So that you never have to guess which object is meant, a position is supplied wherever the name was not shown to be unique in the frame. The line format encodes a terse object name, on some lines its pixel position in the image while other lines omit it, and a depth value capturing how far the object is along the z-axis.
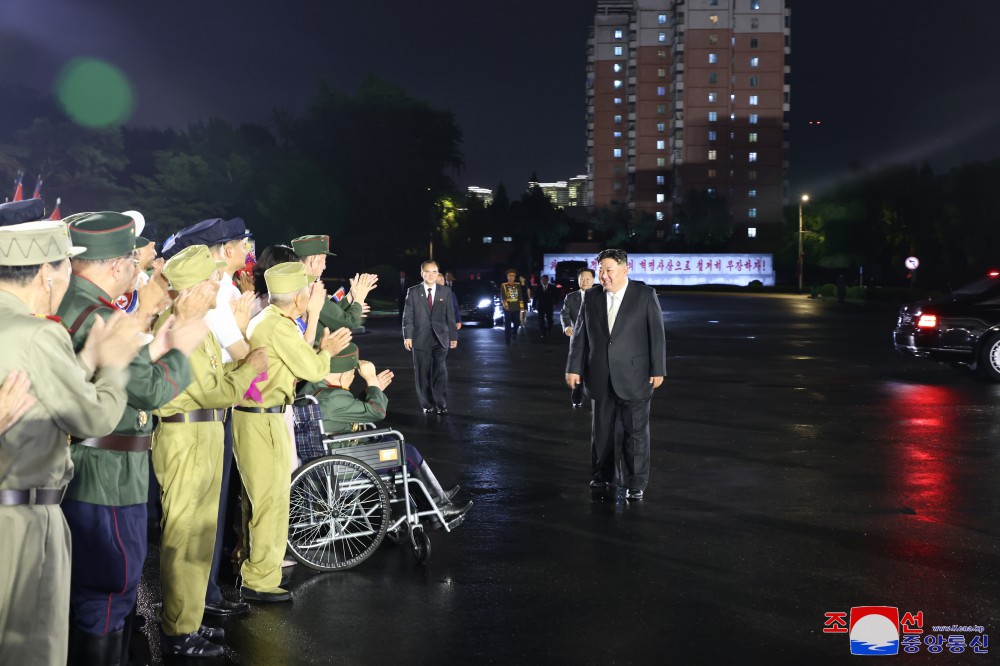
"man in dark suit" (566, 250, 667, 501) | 8.80
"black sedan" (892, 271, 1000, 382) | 17.47
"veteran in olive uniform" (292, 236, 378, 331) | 7.23
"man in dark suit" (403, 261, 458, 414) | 14.27
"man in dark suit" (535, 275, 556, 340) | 29.37
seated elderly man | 6.85
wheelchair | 6.54
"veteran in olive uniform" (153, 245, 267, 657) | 4.96
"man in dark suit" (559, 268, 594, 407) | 16.53
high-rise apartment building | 146.38
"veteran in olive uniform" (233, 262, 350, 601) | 5.77
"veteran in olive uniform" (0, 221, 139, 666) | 3.39
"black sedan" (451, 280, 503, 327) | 34.28
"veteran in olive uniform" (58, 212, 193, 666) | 4.13
